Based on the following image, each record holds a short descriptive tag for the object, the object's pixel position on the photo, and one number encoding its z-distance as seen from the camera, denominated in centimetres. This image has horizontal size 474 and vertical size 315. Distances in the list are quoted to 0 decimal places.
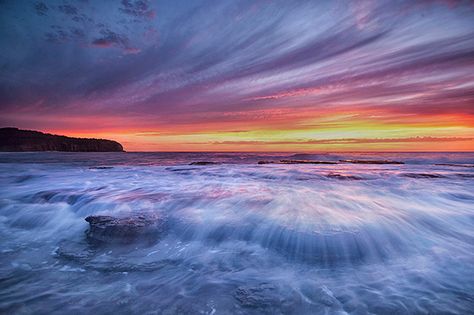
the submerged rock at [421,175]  1417
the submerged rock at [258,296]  301
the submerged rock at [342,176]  1368
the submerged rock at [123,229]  477
